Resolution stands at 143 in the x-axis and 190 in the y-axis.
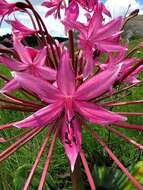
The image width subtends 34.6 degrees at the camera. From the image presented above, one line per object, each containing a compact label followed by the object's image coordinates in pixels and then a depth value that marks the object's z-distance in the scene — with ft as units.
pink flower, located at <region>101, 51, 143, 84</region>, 0.65
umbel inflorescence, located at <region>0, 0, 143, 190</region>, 0.54
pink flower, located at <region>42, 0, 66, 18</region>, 0.81
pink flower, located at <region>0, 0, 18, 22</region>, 0.70
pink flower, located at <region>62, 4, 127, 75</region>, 0.62
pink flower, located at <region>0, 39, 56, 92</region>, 0.59
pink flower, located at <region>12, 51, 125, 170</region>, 0.53
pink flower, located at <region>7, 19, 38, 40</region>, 0.73
